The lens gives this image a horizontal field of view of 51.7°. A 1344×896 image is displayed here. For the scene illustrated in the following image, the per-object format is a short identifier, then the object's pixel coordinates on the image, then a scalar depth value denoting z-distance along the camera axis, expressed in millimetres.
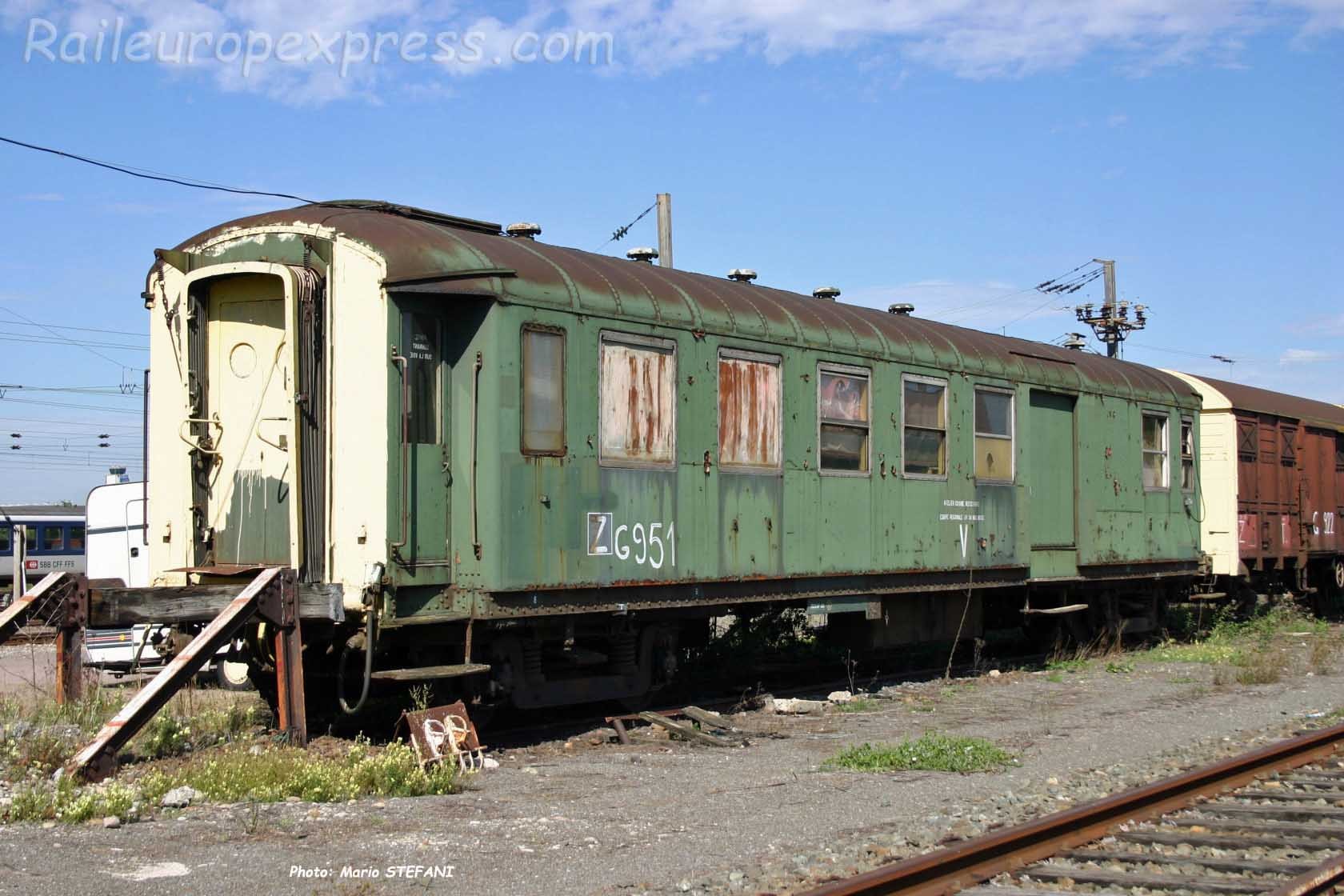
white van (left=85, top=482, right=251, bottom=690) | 16078
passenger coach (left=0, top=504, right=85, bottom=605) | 34781
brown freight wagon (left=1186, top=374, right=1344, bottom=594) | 18594
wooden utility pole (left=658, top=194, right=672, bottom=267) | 19641
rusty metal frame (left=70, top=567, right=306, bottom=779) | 7305
